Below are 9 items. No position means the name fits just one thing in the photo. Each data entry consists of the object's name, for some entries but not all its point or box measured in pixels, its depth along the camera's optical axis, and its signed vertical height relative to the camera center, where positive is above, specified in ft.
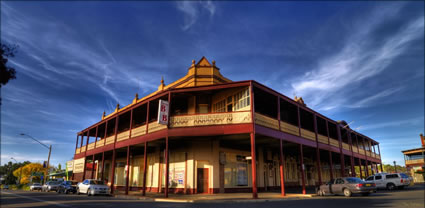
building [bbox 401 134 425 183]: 180.34 +2.36
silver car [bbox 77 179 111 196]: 68.64 -5.78
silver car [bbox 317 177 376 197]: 55.57 -4.82
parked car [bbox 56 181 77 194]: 85.71 -7.12
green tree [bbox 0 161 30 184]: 320.70 -7.02
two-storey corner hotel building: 61.57 +6.99
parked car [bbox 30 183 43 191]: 126.14 -9.97
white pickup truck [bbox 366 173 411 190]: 81.27 -4.87
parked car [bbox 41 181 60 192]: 102.94 -7.69
